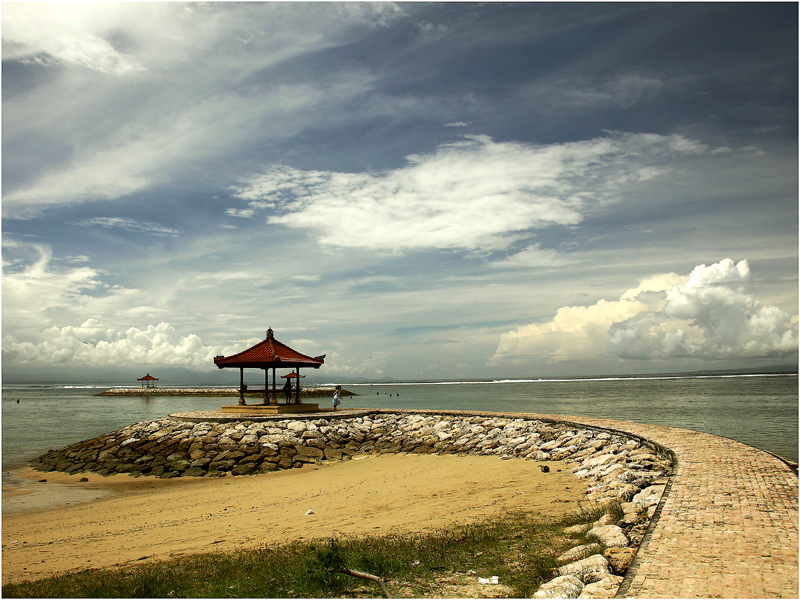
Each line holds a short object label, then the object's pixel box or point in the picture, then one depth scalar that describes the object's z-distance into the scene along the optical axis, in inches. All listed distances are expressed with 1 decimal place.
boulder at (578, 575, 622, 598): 184.1
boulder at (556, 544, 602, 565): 228.8
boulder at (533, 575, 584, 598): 192.4
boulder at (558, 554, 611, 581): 205.5
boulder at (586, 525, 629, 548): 236.2
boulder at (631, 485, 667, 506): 300.8
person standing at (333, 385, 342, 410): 949.5
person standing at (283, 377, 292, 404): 934.4
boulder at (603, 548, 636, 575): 209.5
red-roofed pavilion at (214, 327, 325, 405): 821.9
